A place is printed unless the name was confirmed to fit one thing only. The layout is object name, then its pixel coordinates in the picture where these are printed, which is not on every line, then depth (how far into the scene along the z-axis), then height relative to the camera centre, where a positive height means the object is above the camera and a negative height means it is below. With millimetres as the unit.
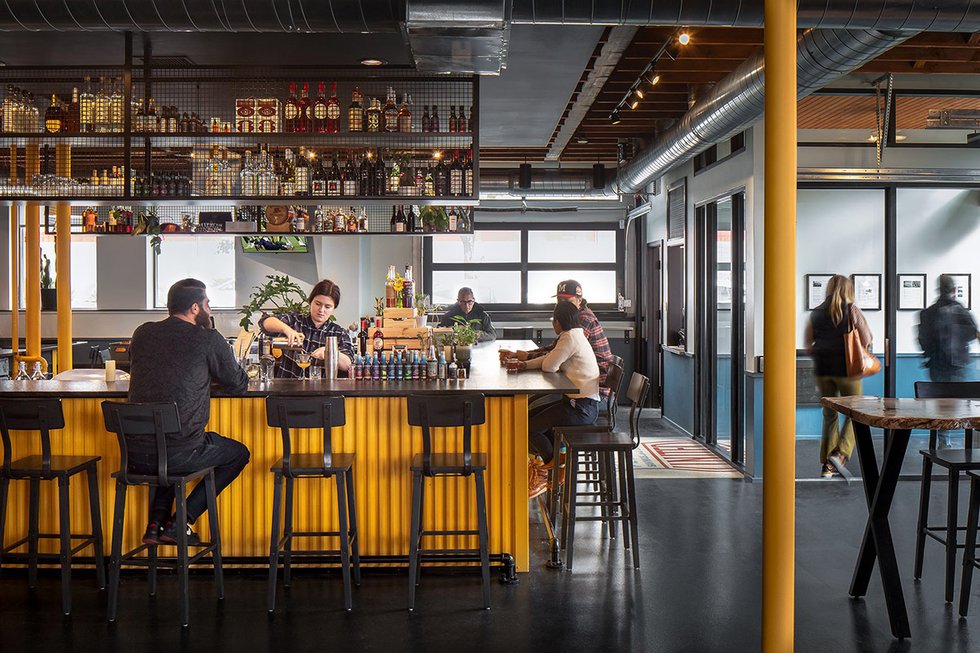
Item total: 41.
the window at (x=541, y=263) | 12539 +758
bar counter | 4711 -941
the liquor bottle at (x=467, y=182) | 5819 +925
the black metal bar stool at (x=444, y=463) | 4234 -759
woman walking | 6805 -353
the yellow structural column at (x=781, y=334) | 3529 -92
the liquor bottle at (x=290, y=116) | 5828 +1395
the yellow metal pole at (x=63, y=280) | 7609 +327
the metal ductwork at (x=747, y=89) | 4564 +1473
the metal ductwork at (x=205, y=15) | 4082 +1491
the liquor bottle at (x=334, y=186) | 5969 +928
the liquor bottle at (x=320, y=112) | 5758 +1407
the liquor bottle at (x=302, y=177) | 6051 +997
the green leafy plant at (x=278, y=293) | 5492 +99
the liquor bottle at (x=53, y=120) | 5809 +1370
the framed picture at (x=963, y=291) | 7137 +180
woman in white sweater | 5430 -528
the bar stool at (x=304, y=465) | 4184 -786
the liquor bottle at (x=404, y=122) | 5676 +1313
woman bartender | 5436 -86
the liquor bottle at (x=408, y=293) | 7477 +186
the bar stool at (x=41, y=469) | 4207 -793
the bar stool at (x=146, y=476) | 3982 -795
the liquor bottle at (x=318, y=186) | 5988 +930
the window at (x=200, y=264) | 11727 +714
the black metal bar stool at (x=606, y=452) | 4707 -872
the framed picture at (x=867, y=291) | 7113 +181
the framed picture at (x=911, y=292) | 7199 +174
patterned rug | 7277 -1397
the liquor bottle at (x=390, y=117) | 5677 +1350
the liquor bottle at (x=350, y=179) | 5898 +1051
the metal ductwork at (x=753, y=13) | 4016 +1474
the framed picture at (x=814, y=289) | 7141 +201
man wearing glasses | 9987 +16
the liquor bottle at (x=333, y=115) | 5758 +1386
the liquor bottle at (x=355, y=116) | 5707 +1366
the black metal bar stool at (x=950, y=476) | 4188 -872
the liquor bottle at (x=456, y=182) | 5863 +931
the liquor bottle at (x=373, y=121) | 5648 +1317
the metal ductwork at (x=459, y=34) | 4016 +1422
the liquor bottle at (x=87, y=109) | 5742 +1428
